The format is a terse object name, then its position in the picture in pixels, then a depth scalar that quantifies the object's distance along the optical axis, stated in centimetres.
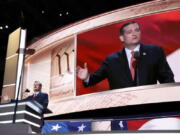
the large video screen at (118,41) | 505
